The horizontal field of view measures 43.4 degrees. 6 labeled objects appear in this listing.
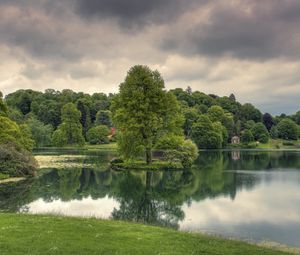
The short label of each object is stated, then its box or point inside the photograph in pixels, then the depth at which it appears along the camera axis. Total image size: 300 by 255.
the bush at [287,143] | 145.88
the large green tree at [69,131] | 119.12
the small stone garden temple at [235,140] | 141.27
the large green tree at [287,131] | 156.12
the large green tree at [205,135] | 118.12
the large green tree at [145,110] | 54.52
